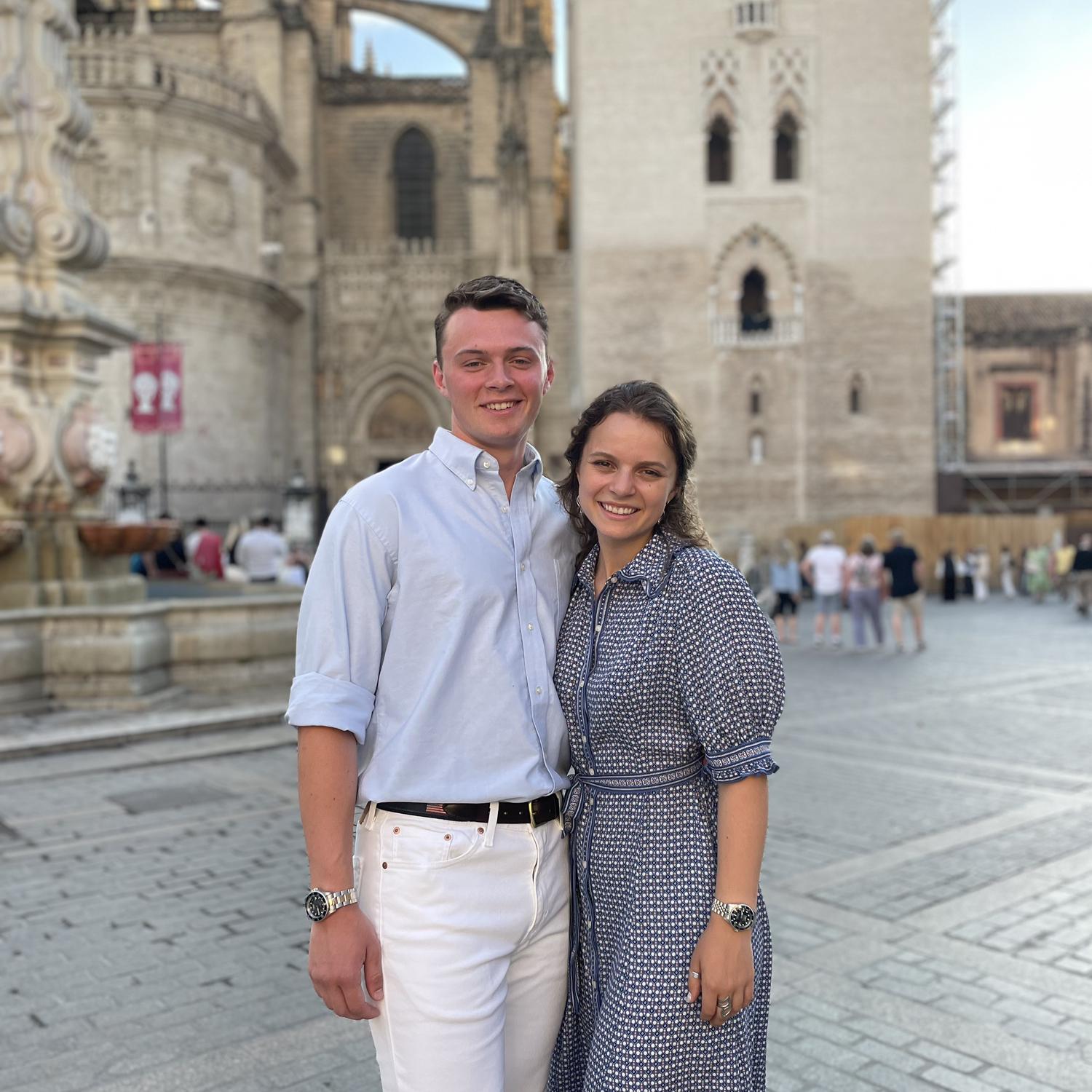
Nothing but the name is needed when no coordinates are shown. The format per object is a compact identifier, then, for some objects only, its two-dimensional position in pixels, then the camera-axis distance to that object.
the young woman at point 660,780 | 2.02
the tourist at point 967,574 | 29.56
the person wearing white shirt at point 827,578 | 16.41
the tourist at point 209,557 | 17.06
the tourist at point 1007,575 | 30.00
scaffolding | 36.84
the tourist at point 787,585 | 17.70
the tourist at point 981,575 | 28.69
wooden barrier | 31.27
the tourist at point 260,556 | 15.74
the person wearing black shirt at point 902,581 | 15.48
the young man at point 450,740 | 2.00
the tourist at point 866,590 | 15.83
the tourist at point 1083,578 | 22.14
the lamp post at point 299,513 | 26.06
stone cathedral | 31.95
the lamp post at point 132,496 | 22.80
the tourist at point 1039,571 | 28.16
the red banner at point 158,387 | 25.25
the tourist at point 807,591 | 28.00
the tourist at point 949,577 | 27.86
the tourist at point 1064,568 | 27.42
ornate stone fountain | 9.66
